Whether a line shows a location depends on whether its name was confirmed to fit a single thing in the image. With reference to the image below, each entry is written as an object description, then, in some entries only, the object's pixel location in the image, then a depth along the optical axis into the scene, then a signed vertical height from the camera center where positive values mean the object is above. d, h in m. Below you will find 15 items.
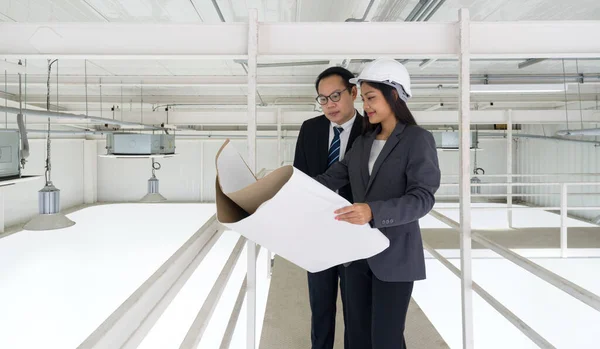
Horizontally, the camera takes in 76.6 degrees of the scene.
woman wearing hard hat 1.14 -0.01
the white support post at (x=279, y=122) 4.83 +0.74
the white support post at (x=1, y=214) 8.70 -0.86
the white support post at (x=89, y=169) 12.40 +0.24
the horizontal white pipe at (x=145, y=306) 0.61 -0.25
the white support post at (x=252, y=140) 1.48 +0.14
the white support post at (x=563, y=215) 4.45 -0.48
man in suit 1.46 +0.13
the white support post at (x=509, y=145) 5.87 +0.48
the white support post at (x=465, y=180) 1.47 -0.02
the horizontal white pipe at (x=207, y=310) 0.93 -0.38
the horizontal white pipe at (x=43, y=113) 2.43 +0.50
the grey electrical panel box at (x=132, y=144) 4.89 +0.43
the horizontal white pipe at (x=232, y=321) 1.25 -0.51
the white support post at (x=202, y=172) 12.71 +0.14
